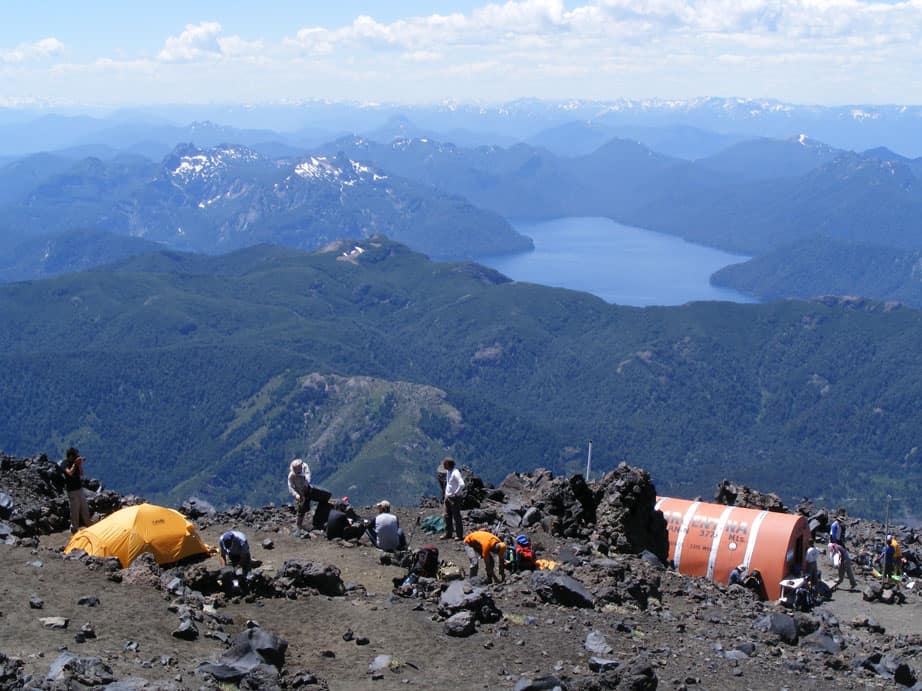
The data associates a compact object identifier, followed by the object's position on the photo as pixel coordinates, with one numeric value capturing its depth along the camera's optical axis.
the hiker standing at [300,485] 31.48
